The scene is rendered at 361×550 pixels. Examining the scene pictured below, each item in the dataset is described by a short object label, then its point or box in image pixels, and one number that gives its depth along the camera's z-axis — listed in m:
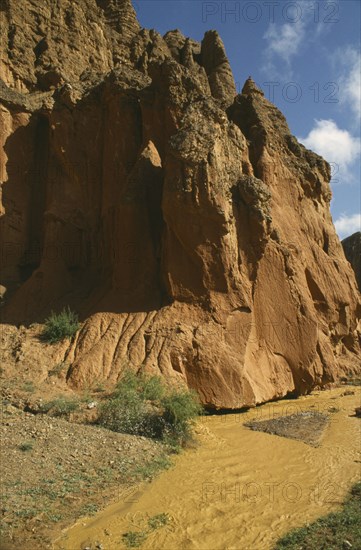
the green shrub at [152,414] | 9.52
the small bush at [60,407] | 9.90
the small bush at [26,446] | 7.76
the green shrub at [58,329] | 13.02
